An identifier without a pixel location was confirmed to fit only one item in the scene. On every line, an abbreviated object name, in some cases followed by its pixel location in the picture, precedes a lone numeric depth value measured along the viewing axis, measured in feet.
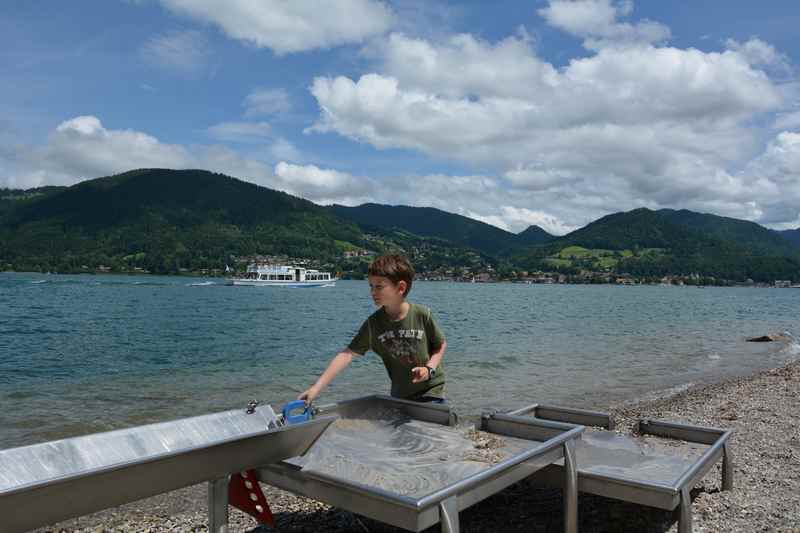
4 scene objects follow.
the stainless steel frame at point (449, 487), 10.27
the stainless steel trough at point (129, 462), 8.27
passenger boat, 392.88
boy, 16.56
